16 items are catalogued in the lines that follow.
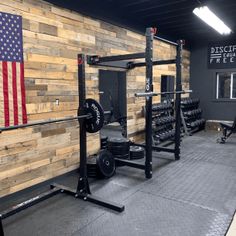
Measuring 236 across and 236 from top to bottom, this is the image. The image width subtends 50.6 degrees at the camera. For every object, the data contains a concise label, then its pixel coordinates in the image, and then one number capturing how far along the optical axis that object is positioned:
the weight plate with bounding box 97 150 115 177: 3.85
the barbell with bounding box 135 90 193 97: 3.30
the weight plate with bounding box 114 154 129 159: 4.59
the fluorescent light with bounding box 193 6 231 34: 4.78
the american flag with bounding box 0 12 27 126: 2.99
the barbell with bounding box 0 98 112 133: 3.01
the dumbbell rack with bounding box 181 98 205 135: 7.23
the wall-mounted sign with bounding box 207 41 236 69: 7.61
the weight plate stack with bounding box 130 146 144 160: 4.84
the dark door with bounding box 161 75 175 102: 6.91
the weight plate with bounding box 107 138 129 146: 4.58
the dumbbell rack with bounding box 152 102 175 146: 5.74
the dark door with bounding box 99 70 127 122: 5.09
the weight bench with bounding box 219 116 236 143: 6.14
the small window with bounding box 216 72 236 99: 7.84
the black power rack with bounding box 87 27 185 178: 3.62
